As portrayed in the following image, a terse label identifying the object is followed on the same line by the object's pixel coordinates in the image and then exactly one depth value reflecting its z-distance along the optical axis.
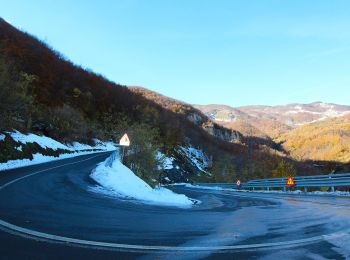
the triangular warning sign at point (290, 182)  25.62
